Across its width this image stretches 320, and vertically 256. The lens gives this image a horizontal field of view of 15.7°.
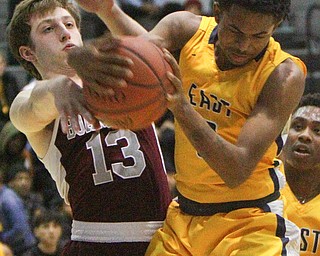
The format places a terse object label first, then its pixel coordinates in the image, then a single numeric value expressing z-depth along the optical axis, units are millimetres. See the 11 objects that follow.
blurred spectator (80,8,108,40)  15690
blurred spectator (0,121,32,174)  13473
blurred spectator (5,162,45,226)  13065
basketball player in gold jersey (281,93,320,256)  7123
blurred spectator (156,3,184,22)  15010
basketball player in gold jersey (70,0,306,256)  5102
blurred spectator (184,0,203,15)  14547
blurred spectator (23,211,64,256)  11788
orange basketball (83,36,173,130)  4638
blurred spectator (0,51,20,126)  13924
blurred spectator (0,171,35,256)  12367
